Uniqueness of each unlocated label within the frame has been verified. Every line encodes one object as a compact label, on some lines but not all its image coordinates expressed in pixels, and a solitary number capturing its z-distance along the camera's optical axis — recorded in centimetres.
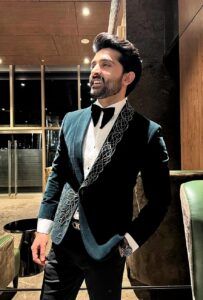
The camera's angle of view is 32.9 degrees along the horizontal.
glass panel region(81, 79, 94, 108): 1109
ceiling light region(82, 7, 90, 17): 608
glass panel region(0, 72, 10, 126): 1096
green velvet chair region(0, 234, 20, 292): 245
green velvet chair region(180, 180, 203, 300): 118
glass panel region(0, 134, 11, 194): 1097
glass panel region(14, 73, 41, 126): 1102
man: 118
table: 340
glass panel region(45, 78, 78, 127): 1103
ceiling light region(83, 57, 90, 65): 953
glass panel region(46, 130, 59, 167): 1111
